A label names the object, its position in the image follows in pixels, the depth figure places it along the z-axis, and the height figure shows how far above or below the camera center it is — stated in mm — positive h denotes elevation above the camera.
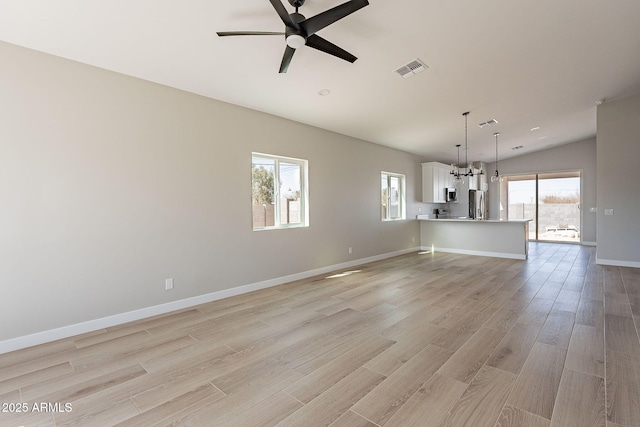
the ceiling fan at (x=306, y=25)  1934 +1365
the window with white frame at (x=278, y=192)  4508 +325
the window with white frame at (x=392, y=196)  7215 +363
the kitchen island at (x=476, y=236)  6583 -690
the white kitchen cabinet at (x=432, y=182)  8266 +813
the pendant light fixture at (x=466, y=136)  5287 +1731
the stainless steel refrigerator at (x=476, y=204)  9227 +174
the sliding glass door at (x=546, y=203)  8953 +197
